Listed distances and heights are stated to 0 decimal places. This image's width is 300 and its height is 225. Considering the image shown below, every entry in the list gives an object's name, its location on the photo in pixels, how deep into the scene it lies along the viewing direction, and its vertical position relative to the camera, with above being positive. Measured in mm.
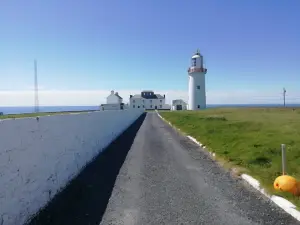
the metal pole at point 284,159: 8289 -1471
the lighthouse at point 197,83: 77250 +6050
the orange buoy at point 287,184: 7180 -1873
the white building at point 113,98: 113231 +3776
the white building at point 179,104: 112000 +1087
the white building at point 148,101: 131000 +2850
